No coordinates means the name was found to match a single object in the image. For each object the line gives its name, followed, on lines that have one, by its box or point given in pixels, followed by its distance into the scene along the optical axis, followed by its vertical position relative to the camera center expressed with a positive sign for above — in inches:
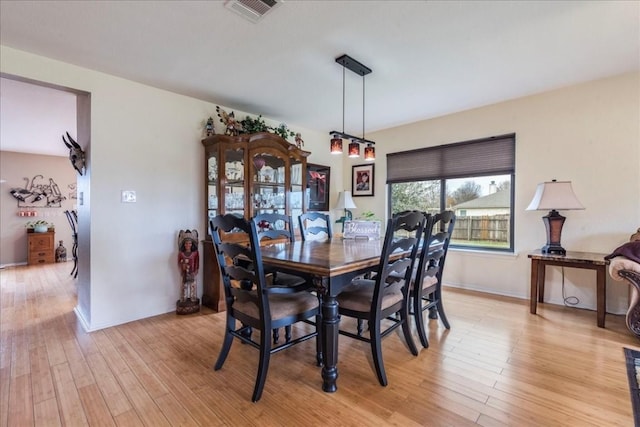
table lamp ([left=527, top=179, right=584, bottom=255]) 115.0 +2.2
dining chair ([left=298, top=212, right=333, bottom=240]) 109.4 -7.8
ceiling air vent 70.8 +49.2
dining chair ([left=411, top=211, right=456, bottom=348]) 87.2 -20.1
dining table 64.1 -14.6
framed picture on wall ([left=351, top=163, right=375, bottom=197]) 193.9 +19.2
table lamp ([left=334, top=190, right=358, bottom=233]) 185.6 +4.7
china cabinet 126.5 +13.0
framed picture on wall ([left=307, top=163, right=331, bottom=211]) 186.9 +14.2
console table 103.3 -20.3
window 144.6 +13.1
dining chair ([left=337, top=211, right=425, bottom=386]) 69.2 -22.1
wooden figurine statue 120.0 -25.3
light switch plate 112.3 +4.3
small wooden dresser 229.0 -32.3
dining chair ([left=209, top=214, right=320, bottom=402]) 64.0 -22.7
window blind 142.7 +26.1
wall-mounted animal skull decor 110.5 +19.4
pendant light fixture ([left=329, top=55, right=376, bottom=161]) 98.1 +25.9
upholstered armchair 90.3 -19.3
